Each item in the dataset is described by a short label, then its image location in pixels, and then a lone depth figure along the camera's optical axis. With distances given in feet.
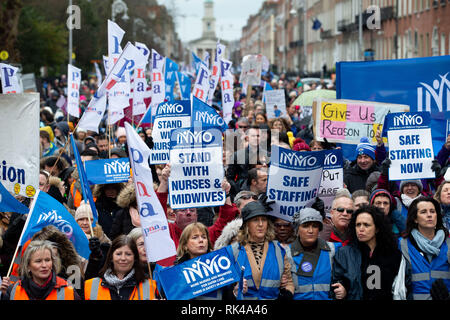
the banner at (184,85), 58.39
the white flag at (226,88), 53.62
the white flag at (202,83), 51.06
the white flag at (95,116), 41.24
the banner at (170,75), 59.98
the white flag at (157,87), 52.68
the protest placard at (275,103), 60.29
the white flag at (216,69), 56.70
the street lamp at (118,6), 100.41
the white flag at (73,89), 51.55
